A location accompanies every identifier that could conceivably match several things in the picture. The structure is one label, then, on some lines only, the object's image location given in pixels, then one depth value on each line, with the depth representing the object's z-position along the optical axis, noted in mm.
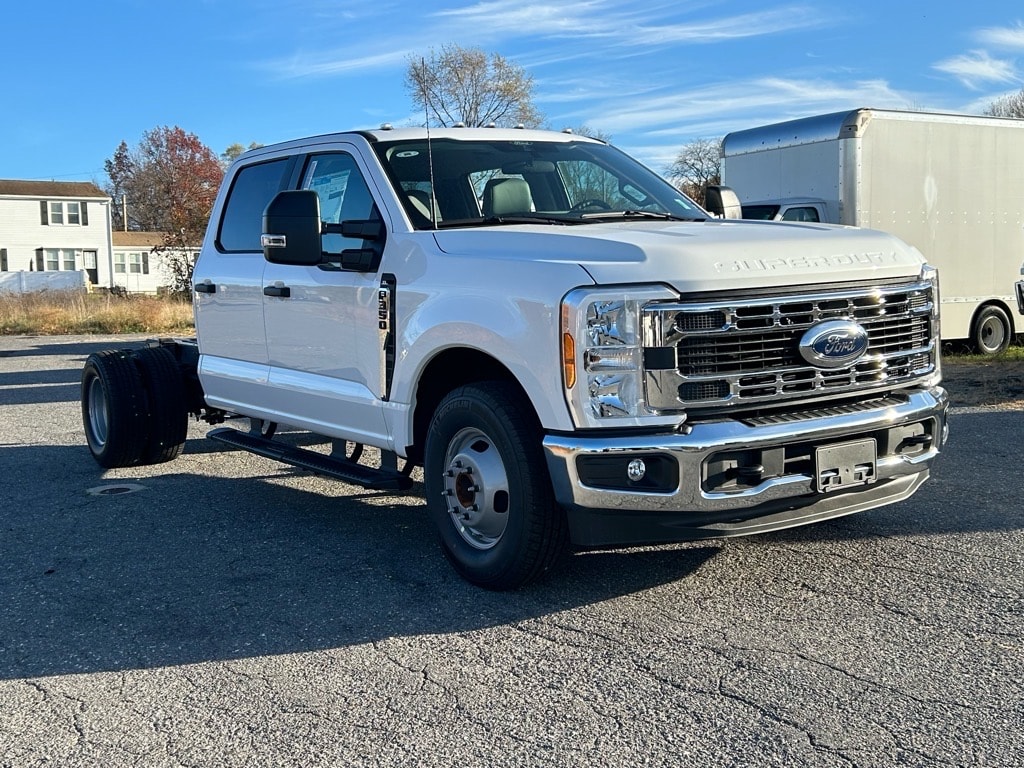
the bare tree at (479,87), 41344
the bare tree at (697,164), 55688
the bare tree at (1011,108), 54519
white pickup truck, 4121
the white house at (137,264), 64625
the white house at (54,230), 56812
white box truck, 13805
